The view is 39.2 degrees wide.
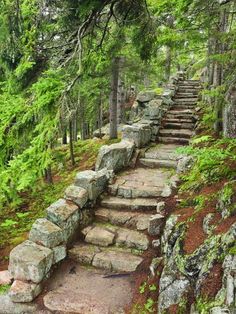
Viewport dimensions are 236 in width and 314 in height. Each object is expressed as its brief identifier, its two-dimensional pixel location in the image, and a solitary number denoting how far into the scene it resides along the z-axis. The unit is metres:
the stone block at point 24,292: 6.25
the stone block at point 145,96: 16.11
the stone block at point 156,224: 7.42
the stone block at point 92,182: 8.45
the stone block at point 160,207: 7.71
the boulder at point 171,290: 5.23
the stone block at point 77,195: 8.05
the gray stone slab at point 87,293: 6.02
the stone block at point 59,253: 7.06
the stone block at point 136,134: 11.59
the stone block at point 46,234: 7.02
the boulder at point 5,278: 6.70
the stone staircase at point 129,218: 7.24
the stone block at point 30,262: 6.45
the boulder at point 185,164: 8.76
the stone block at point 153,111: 13.81
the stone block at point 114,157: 9.80
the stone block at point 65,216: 7.43
